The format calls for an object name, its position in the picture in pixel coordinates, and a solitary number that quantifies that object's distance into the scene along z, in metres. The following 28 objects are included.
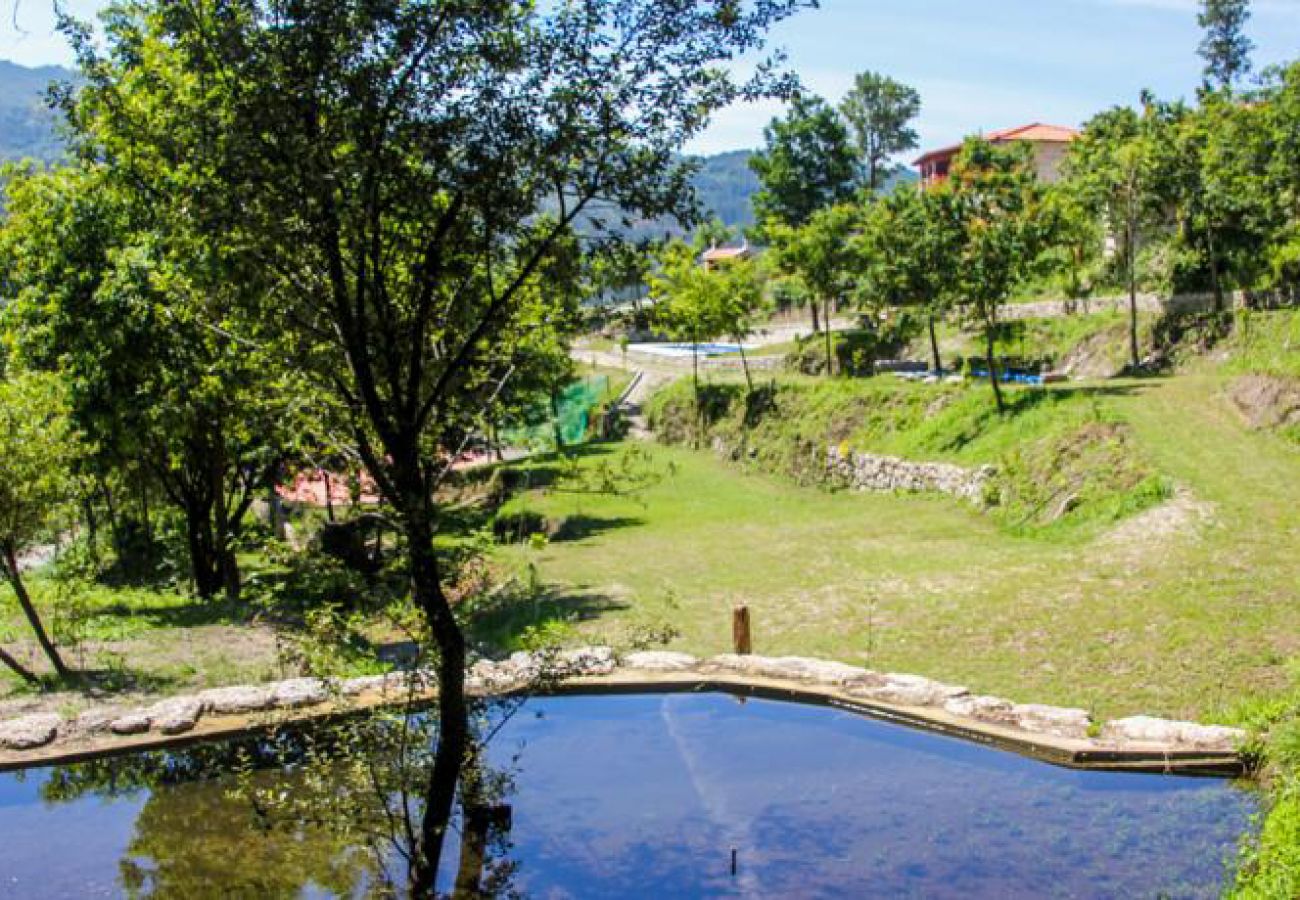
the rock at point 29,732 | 13.33
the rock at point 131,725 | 13.74
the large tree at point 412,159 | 7.81
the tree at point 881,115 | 94.81
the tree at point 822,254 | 45.00
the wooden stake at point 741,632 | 15.67
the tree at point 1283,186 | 36.41
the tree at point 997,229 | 29.62
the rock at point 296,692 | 13.94
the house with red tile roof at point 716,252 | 116.22
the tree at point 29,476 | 14.52
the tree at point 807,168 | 71.94
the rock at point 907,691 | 13.50
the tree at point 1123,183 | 37.00
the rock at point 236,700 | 14.27
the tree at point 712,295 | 44.09
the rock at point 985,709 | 12.80
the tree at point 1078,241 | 41.69
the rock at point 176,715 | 13.71
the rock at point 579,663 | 10.23
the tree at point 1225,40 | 90.94
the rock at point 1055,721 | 12.31
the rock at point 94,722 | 13.74
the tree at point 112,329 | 20.06
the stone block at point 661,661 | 15.38
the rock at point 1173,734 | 11.54
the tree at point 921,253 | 30.44
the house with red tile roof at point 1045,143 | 82.81
